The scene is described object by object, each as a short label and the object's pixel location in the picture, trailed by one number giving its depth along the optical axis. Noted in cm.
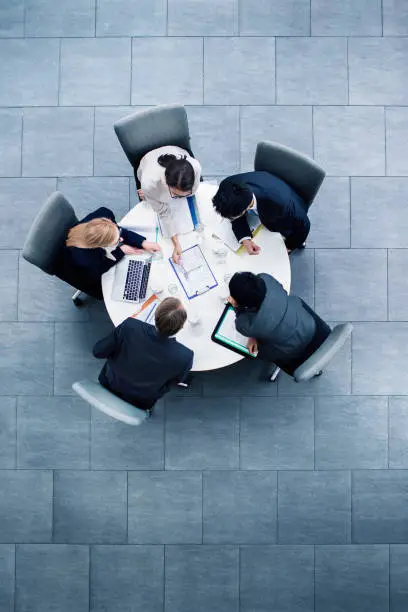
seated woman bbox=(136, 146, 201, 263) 288
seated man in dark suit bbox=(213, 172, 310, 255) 286
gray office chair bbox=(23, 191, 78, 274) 301
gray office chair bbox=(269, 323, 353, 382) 296
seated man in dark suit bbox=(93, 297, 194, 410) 278
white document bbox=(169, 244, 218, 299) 302
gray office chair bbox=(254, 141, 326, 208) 309
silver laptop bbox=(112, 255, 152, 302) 302
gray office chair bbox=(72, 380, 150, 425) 296
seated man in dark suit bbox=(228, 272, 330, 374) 281
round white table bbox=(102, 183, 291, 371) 299
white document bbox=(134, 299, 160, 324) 301
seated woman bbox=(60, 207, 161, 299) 290
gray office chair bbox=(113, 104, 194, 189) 313
